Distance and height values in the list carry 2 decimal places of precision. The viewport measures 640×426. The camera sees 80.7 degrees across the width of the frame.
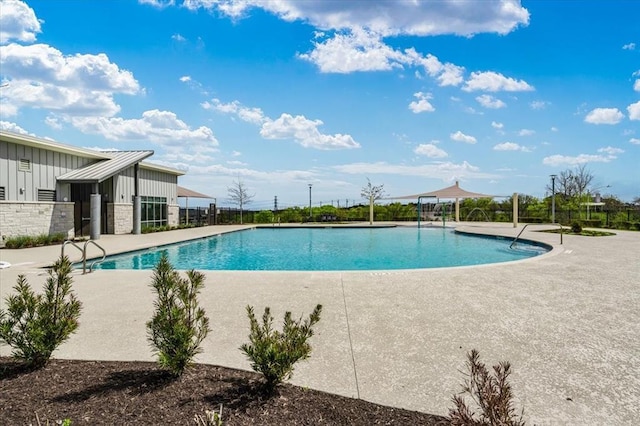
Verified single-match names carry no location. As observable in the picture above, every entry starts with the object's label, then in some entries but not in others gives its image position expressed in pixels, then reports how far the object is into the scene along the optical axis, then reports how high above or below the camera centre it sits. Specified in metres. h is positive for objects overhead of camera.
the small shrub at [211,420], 1.87 -1.08
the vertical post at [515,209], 22.03 +0.13
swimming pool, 11.06 -1.46
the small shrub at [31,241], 12.13 -0.94
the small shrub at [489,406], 1.80 -0.95
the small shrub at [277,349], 2.42 -0.89
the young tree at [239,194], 29.12 +1.43
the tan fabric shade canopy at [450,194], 25.06 +1.18
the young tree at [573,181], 40.56 +3.32
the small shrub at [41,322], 2.83 -0.84
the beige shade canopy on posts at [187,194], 24.87 +1.21
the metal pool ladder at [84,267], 7.50 -1.08
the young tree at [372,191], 37.30 +2.07
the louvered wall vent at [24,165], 13.30 +1.71
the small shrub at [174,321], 2.60 -0.77
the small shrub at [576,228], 17.38 -0.79
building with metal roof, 13.01 +0.99
